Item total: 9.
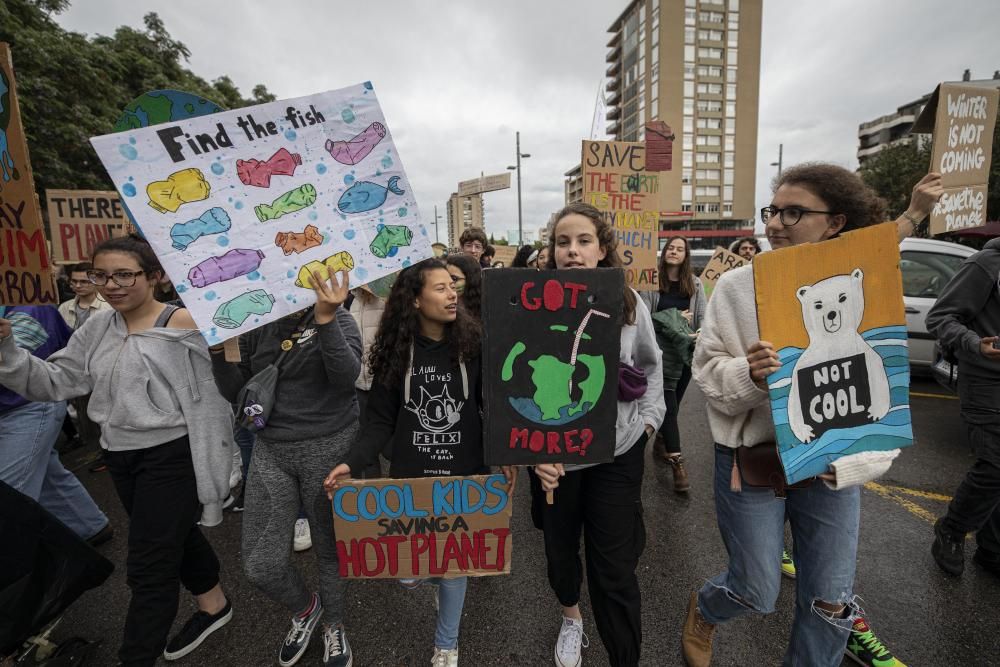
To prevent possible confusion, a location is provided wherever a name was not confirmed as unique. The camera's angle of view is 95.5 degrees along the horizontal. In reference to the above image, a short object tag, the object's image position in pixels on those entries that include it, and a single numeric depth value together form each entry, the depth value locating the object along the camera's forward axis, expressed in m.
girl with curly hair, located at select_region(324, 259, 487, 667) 1.96
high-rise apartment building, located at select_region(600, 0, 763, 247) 53.00
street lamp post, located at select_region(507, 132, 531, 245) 21.42
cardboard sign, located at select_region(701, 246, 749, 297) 5.44
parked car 5.45
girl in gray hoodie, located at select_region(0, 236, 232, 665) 1.92
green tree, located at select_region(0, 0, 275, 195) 8.41
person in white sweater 1.65
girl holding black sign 1.86
